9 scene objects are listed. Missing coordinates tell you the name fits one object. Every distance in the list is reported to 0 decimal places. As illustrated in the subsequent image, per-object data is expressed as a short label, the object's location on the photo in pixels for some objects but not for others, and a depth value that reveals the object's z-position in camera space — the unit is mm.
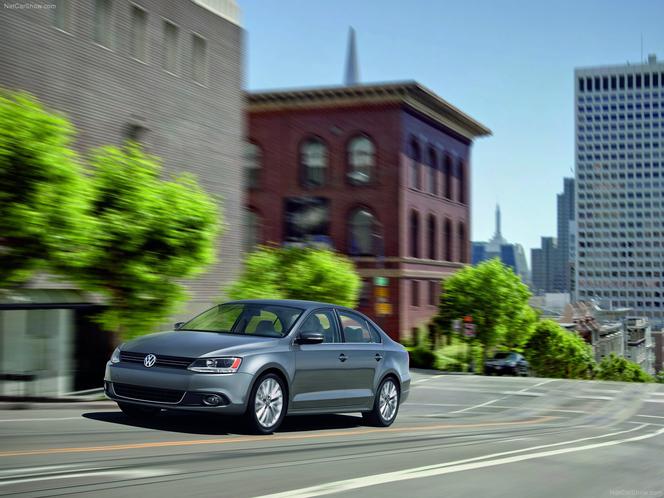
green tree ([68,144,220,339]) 17672
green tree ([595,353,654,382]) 70500
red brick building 57062
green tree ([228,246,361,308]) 32000
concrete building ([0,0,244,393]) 22531
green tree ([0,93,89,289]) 14656
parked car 57438
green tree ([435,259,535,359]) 54844
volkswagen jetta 10125
